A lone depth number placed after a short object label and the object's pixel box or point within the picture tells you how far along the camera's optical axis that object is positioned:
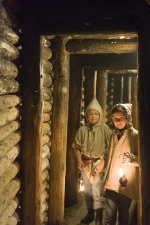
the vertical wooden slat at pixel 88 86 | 7.29
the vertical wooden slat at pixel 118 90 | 11.20
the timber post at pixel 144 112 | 3.89
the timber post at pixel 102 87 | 7.82
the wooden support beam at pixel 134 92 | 9.68
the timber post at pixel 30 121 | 4.19
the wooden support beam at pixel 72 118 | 6.58
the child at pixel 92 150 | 5.54
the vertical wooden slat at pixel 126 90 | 10.95
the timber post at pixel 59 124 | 5.17
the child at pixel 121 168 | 4.42
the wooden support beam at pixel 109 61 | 6.51
